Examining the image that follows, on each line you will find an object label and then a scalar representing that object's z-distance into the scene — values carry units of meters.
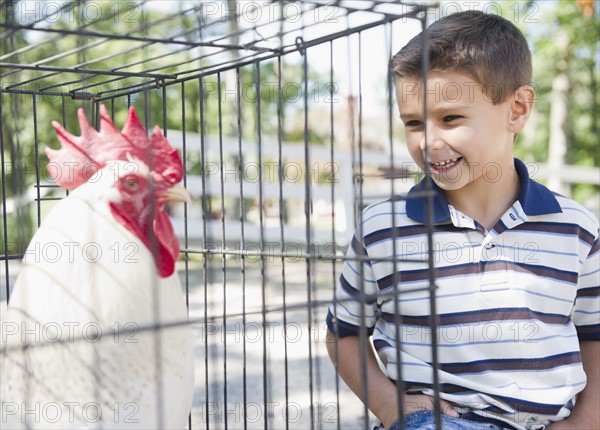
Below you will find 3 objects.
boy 1.43
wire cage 1.29
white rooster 1.28
